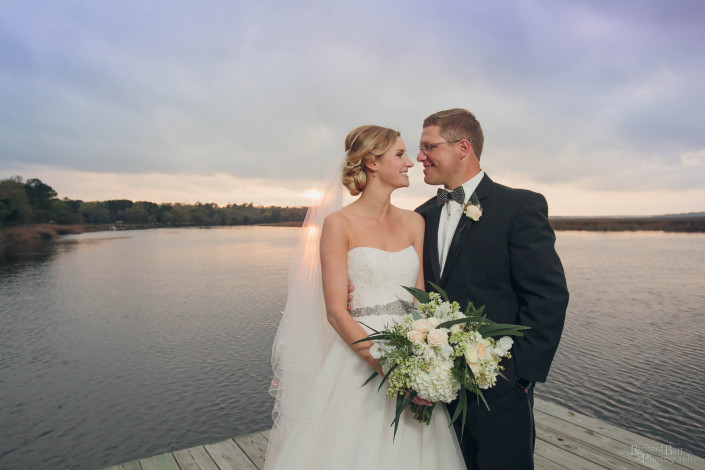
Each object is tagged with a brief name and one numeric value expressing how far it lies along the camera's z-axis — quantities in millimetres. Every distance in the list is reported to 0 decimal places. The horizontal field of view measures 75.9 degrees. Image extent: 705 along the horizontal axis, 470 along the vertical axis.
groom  2820
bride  2992
